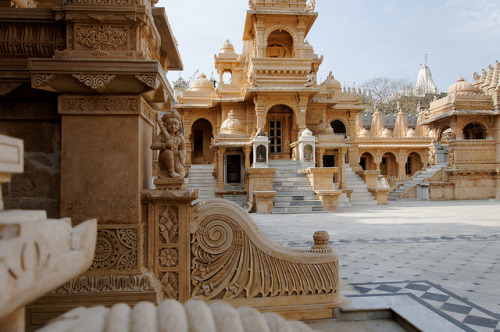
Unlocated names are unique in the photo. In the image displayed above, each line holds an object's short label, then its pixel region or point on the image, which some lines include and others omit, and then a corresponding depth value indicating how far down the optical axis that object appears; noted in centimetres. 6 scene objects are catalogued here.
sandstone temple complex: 293
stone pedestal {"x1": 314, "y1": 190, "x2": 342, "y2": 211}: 1500
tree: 5256
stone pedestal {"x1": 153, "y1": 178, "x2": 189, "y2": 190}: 337
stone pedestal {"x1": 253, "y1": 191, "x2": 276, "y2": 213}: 1437
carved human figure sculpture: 355
